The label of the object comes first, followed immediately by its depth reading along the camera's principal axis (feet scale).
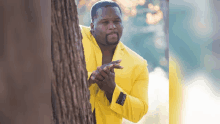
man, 14.25
